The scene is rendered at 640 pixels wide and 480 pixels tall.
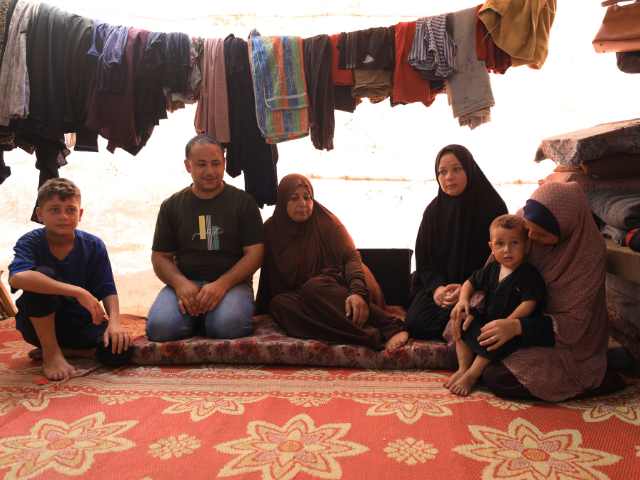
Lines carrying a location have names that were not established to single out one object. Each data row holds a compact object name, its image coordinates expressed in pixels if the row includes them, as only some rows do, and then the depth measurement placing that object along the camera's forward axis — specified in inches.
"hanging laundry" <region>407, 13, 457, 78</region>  106.2
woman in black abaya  95.3
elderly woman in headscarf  92.7
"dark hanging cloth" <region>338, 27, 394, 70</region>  109.6
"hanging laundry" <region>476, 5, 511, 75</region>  106.3
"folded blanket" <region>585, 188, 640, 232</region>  79.9
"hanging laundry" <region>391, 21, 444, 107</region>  109.1
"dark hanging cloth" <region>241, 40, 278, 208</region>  117.5
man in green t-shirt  100.4
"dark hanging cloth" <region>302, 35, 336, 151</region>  113.5
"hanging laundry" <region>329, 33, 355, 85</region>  113.7
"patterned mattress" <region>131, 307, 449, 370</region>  87.2
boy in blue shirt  82.7
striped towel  114.1
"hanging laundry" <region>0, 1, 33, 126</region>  108.3
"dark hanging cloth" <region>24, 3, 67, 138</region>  111.0
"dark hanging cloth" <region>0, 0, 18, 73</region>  110.0
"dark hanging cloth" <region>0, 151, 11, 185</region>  125.0
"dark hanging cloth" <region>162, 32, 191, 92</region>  112.3
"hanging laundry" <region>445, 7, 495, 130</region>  106.3
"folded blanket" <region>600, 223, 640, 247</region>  83.5
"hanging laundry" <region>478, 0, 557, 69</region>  101.7
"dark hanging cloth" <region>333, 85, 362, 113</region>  118.6
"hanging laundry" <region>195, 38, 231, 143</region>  115.0
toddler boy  73.9
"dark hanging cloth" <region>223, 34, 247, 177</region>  115.6
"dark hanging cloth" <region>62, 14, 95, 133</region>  112.9
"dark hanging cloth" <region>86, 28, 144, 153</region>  112.5
